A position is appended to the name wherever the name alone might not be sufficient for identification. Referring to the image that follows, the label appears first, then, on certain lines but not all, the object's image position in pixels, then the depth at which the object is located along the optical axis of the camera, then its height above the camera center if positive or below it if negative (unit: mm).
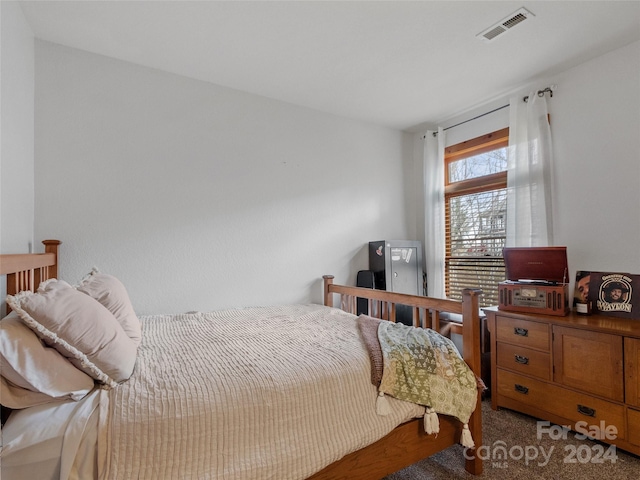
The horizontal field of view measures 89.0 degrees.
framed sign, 1926 -321
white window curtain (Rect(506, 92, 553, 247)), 2451 +525
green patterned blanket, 1349 -563
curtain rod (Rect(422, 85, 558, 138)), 2459 +1166
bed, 887 -519
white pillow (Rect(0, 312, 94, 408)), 904 -355
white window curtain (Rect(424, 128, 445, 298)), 3248 +342
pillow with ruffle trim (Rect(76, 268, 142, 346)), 1444 -229
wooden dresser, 1655 -737
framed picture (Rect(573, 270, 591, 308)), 2137 -302
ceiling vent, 1811 +1276
